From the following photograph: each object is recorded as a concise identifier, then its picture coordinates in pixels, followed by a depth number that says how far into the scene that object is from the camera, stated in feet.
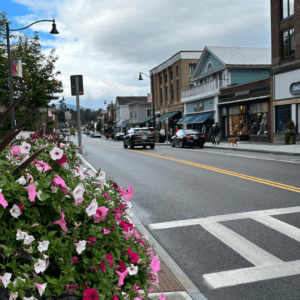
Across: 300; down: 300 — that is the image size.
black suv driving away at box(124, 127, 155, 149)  95.91
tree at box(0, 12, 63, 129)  91.81
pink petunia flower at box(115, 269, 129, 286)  7.24
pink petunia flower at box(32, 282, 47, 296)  6.25
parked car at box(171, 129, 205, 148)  96.17
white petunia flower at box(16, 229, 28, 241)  6.55
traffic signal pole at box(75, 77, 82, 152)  62.82
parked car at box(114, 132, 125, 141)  211.37
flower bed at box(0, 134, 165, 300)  6.51
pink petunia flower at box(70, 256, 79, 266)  6.99
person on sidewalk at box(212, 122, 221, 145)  107.24
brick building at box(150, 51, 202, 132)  176.45
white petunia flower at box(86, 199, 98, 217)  7.38
